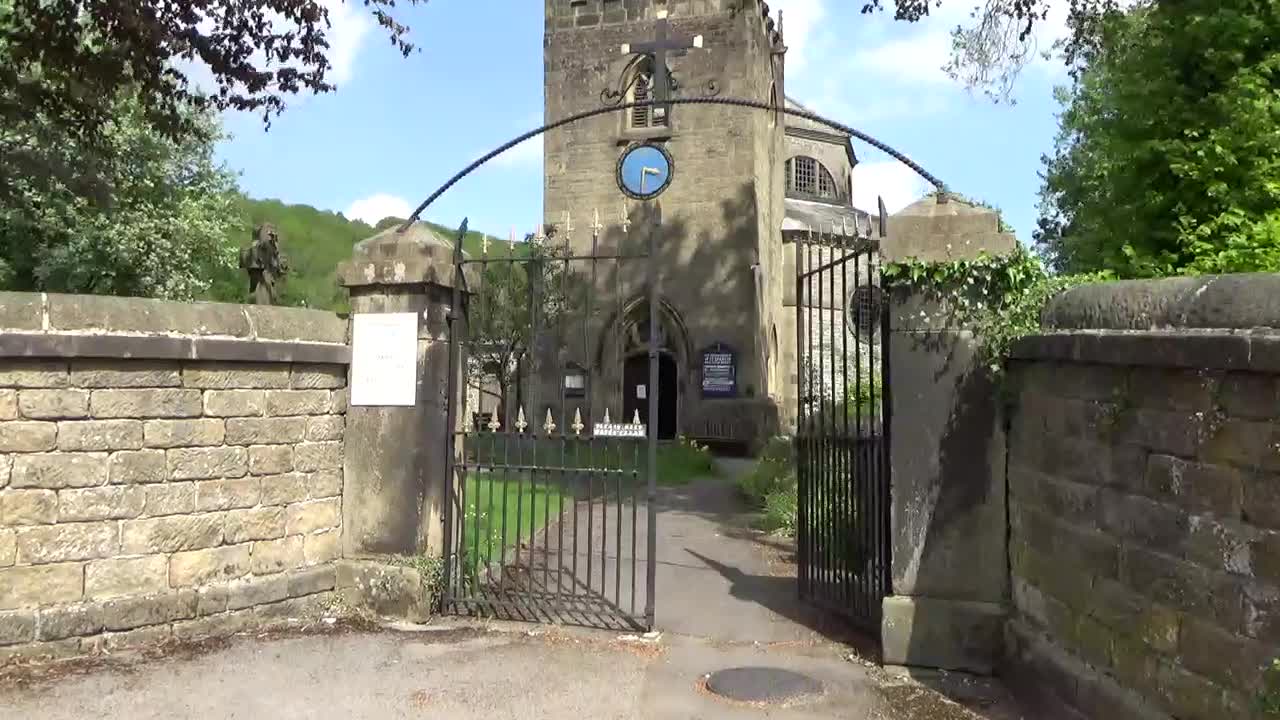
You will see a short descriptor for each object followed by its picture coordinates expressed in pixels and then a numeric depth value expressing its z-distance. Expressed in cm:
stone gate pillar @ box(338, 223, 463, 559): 691
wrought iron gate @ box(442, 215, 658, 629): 656
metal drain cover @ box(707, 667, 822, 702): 540
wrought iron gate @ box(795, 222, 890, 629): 621
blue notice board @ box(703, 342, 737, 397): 2100
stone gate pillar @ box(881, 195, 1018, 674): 570
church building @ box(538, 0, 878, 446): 2111
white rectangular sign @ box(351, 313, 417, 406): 693
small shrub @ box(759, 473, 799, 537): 1066
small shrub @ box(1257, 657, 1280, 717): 330
